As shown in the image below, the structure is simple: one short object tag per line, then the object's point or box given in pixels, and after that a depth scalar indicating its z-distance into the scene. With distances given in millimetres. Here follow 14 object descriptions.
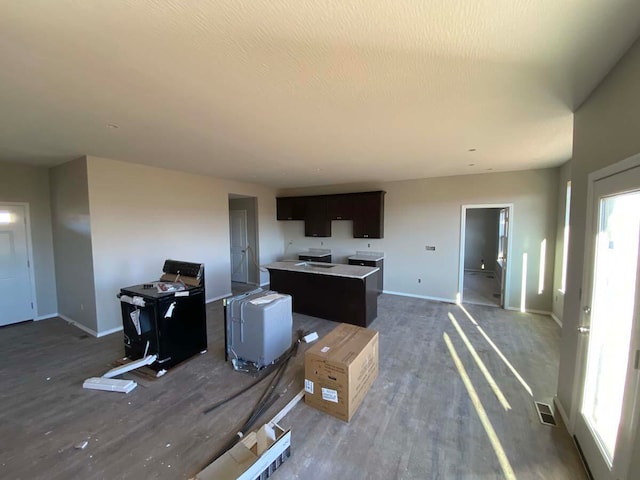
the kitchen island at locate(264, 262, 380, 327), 4141
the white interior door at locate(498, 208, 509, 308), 4961
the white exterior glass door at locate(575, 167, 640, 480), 1369
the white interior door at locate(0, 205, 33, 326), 4117
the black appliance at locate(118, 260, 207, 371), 2816
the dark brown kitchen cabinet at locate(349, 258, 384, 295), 5758
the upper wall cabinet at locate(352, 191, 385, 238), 5863
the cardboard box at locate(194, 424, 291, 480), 1607
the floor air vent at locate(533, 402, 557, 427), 2166
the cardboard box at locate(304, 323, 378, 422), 2182
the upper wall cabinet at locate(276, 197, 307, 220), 6797
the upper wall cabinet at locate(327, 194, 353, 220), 6184
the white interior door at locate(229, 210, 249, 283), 7098
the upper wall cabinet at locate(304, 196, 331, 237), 6523
